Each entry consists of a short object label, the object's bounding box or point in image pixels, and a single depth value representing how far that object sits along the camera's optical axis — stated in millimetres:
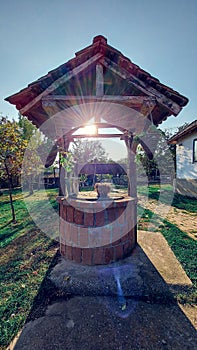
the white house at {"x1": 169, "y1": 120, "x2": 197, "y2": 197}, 9625
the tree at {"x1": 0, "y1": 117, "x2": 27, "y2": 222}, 5805
